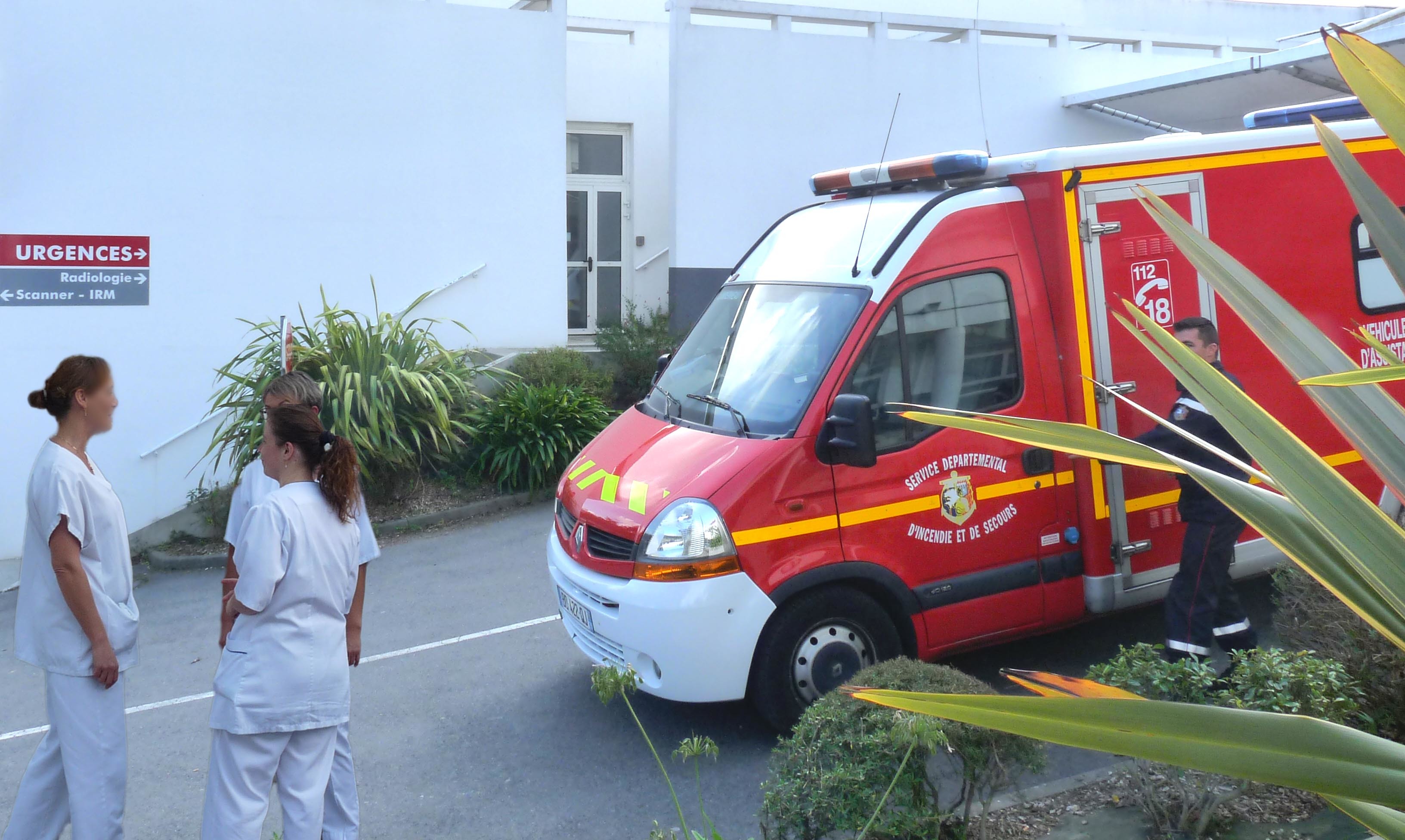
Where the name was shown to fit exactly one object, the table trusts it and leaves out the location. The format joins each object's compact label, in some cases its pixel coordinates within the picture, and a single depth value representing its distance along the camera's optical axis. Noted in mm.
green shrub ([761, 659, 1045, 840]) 3314
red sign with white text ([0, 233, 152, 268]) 10477
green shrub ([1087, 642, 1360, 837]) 3506
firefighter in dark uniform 5051
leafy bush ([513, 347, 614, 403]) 11766
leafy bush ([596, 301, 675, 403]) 12648
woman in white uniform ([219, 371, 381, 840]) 3740
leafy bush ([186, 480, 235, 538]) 10531
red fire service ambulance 4797
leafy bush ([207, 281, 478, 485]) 10203
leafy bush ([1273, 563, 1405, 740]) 3912
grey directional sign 10516
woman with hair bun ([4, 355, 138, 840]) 3711
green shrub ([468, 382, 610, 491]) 10820
